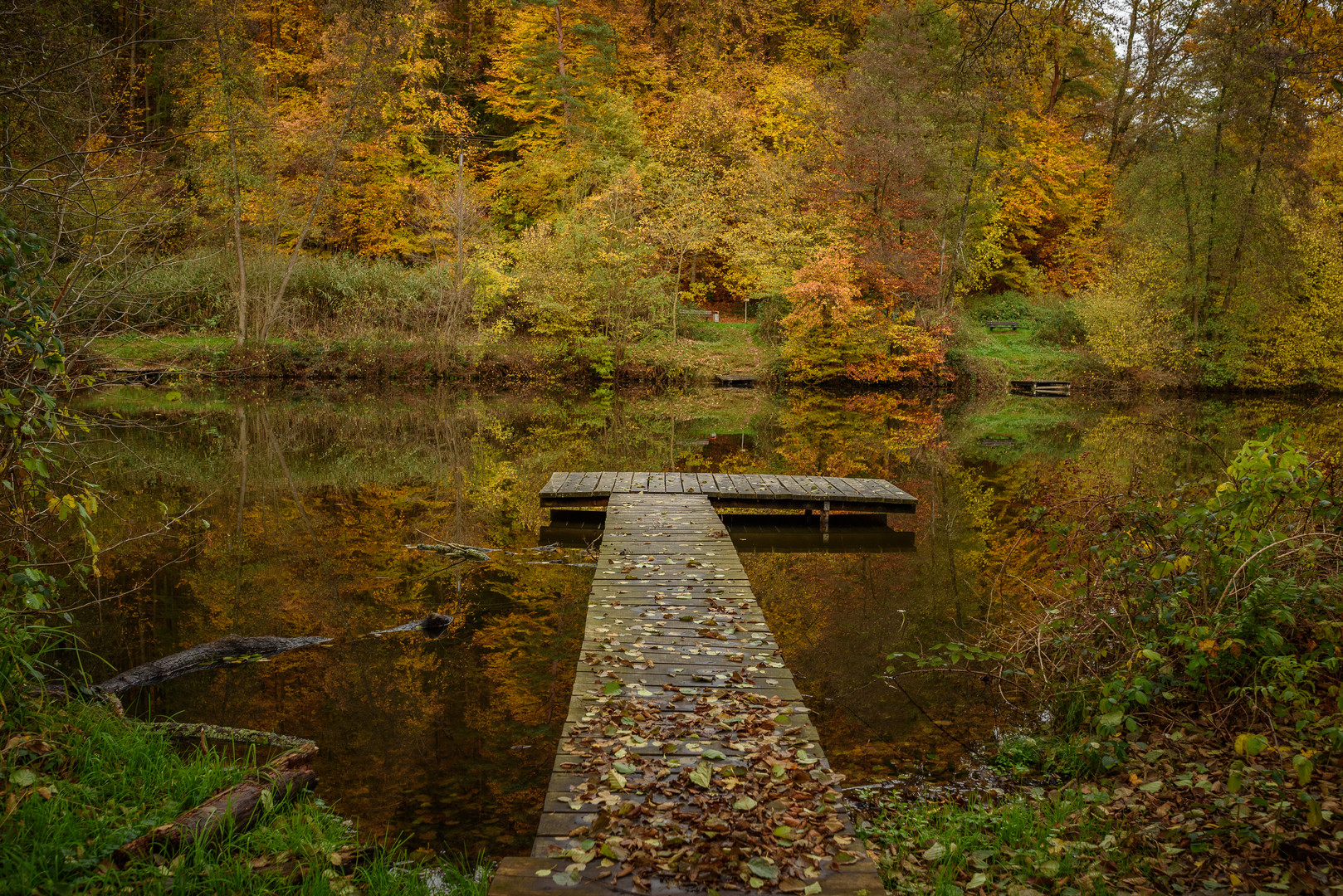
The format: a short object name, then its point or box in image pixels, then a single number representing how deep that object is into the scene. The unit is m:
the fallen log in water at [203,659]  5.08
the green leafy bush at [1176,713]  3.04
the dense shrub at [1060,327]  30.64
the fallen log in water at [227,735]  4.09
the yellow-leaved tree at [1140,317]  26.55
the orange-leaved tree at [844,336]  25.47
